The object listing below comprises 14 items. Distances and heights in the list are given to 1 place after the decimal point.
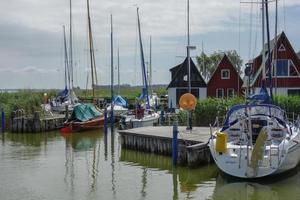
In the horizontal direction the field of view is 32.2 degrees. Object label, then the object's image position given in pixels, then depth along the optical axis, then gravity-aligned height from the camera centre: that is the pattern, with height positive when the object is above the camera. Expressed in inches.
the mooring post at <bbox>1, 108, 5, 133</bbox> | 1601.0 -82.9
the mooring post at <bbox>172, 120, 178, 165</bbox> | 896.9 -90.6
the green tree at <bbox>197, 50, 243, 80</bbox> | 3267.7 +200.0
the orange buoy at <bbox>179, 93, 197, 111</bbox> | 1083.9 -21.7
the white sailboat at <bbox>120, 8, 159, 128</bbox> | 1467.8 -74.4
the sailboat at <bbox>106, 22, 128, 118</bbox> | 1832.2 -51.9
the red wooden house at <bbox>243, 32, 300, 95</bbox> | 1785.2 +71.2
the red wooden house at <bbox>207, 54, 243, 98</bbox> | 2036.2 +44.9
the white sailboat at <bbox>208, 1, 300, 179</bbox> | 747.4 -77.7
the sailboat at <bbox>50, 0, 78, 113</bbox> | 2130.9 -21.5
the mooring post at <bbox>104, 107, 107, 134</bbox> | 1471.2 -86.1
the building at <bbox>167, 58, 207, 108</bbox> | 2106.3 +30.5
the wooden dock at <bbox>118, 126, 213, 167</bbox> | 898.1 -96.7
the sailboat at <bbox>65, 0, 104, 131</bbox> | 1571.1 -80.4
